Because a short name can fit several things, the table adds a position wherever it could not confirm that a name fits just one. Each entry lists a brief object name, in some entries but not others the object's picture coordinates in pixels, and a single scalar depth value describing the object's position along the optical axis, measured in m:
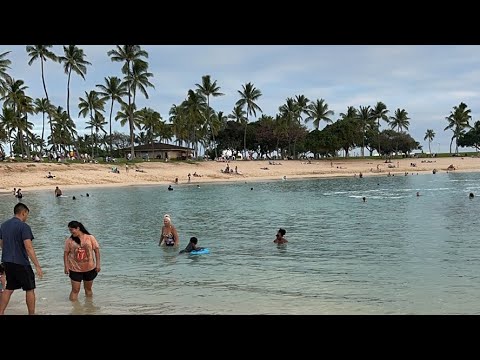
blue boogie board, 14.62
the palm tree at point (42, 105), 79.00
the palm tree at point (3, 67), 54.44
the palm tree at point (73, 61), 65.94
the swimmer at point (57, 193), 39.22
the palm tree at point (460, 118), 116.81
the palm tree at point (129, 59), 69.81
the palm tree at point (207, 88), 86.69
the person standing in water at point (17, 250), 6.78
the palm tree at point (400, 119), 126.75
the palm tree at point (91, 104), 78.44
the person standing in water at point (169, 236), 15.75
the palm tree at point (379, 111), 116.69
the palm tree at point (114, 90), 73.75
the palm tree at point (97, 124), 96.03
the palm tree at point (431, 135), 166.62
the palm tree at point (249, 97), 94.19
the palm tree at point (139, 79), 71.44
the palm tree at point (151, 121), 86.38
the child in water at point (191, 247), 14.57
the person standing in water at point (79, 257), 8.34
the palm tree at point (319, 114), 110.00
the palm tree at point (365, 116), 116.12
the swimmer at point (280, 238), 16.53
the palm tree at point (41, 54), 62.94
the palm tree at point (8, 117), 64.06
